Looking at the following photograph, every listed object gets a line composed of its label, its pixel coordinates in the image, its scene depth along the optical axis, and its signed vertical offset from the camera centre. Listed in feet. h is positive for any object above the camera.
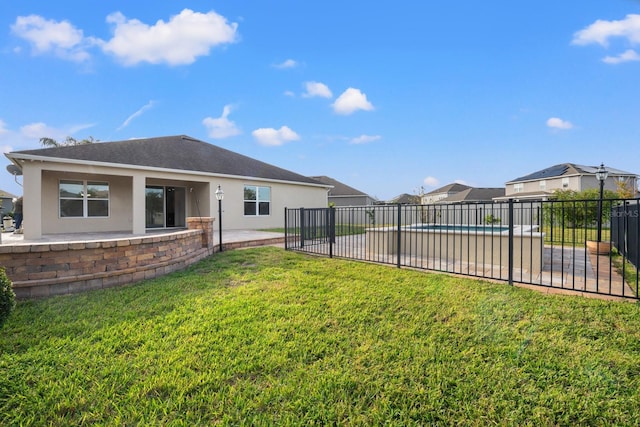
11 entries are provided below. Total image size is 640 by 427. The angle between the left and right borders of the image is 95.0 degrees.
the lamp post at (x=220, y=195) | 26.85 +1.37
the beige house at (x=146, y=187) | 32.24 +3.31
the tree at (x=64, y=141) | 77.30 +19.46
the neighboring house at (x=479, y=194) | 124.67 +6.90
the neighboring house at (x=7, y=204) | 87.62 +1.91
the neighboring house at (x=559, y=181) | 84.61 +8.83
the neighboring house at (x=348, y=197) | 95.96 +4.25
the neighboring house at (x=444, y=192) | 150.98 +9.63
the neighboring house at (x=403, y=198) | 134.51 +5.57
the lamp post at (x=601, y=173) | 28.84 +3.65
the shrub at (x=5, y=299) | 9.05 -2.80
